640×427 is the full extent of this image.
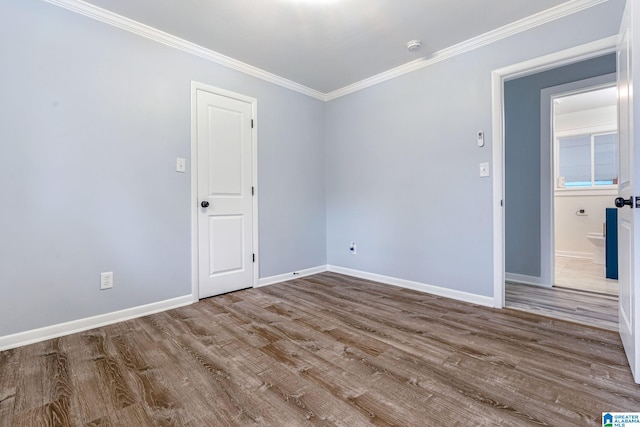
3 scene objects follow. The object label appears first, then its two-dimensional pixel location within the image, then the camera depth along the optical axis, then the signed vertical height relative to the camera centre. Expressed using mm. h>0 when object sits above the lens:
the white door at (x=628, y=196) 1475 +89
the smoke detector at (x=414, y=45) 2769 +1600
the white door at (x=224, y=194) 2949 +204
